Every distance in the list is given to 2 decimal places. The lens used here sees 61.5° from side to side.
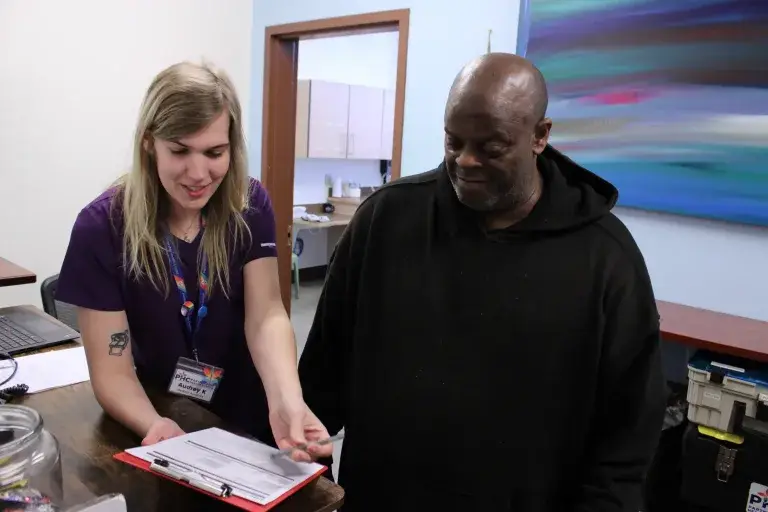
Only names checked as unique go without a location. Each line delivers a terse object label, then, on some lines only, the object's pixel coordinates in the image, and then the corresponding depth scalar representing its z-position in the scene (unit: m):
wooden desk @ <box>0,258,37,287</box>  2.45
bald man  1.10
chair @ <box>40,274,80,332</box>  2.26
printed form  0.99
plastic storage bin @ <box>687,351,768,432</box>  2.02
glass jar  0.80
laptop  1.72
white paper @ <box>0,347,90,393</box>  1.45
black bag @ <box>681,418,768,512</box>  2.05
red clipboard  0.94
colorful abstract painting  2.22
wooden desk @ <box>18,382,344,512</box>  0.99
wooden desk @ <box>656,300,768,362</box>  1.99
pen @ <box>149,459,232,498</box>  0.96
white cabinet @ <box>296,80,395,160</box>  5.58
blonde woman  1.23
